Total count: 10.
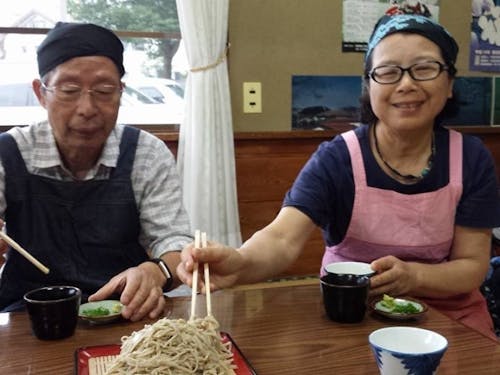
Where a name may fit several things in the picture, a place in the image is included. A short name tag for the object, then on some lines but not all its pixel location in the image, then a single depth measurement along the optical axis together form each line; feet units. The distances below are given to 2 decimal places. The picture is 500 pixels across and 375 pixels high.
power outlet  9.93
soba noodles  2.82
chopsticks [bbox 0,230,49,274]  3.67
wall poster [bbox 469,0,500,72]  11.10
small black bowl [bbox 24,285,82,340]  3.35
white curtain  9.22
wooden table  3.08
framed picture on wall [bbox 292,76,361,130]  10.19
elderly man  4.85
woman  4.84
